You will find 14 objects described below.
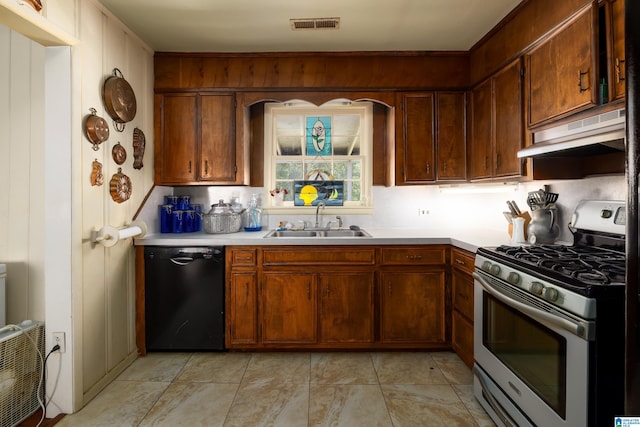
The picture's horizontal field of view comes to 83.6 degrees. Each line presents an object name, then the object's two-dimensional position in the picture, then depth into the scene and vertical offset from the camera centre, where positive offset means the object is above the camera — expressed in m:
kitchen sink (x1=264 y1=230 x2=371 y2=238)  3.33 -0.19
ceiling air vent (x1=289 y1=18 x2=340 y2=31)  2.54 +1.36
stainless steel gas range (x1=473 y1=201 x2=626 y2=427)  1.26 -0.48
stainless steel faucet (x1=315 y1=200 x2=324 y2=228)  3.43 +0.05
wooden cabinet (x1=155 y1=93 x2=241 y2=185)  3.08 +0.64
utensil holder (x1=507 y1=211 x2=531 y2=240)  2.32 -0.08
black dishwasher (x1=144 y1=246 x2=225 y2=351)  2.76 -0.66
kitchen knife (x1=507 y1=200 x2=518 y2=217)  2.47 +0.02
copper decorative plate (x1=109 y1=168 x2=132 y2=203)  2.48 +0.19
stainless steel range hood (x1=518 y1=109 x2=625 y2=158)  1.55 +0.36
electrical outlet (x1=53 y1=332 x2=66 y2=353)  2.08 -0.73
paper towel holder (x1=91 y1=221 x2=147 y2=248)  2.25 -0.14
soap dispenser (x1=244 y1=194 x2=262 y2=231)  3.32 -0.06
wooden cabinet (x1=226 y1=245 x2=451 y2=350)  2.79 -0.66
